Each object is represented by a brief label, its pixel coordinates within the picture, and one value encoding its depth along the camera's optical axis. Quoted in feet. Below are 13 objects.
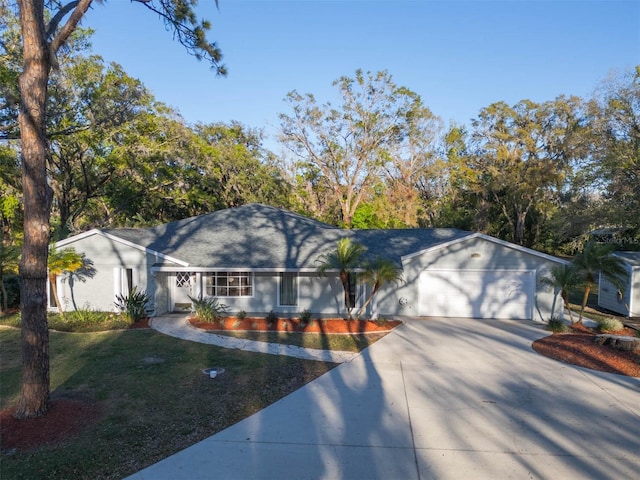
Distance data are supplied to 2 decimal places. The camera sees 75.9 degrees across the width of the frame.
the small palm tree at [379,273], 44.21
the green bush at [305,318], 46.93
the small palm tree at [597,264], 44.24
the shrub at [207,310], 46.60
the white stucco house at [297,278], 50.78
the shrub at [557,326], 44.11
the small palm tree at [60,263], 45.44
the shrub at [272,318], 47.11
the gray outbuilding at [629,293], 54.44
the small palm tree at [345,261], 45.16
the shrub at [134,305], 46.26
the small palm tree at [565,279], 44.96
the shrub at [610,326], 44.19
